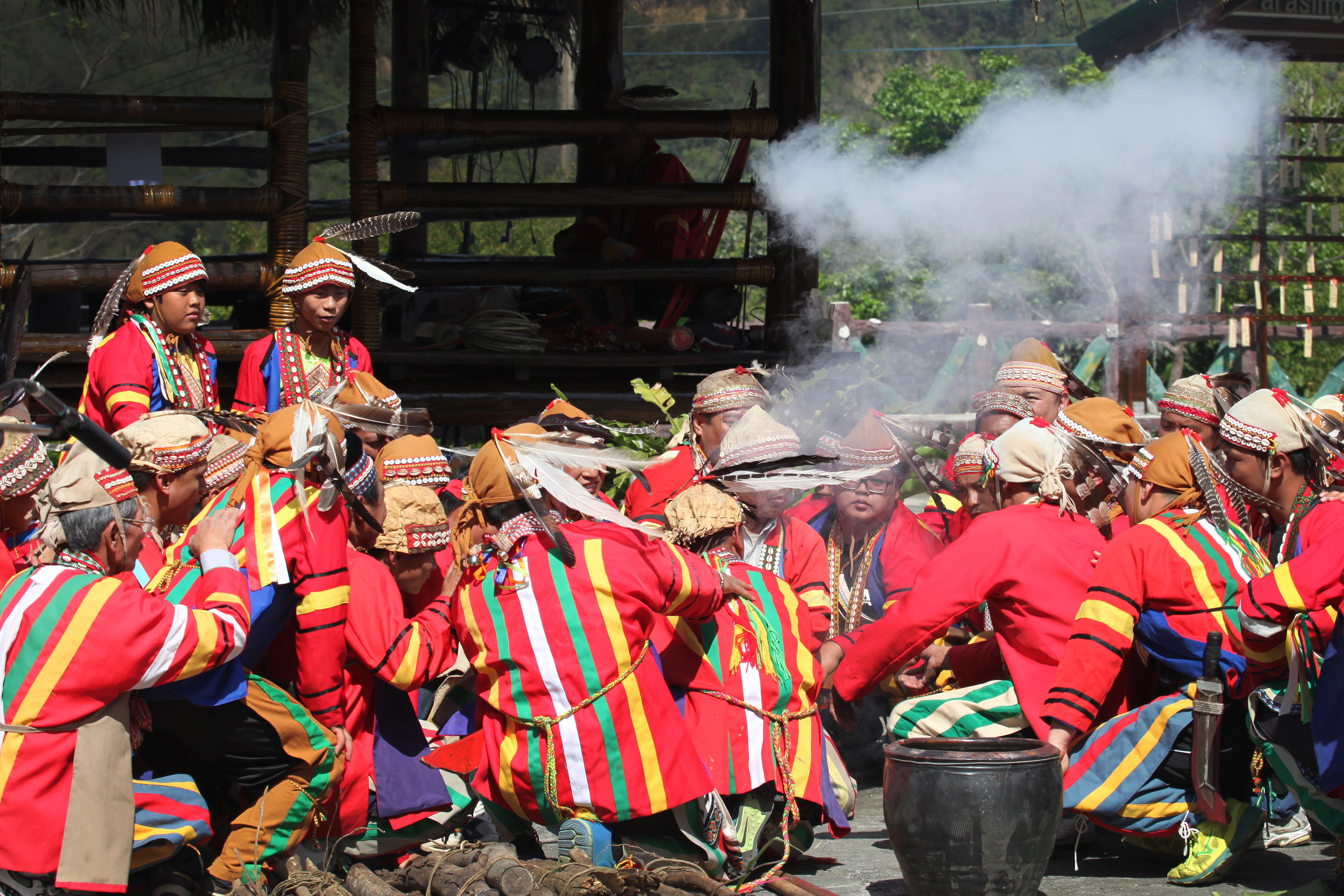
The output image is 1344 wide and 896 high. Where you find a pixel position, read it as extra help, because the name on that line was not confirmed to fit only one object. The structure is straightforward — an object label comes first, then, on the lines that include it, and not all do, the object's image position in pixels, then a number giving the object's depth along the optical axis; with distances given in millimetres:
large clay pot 6859
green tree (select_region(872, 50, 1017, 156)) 67937
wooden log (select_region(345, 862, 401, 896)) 7504
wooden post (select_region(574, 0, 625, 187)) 17109
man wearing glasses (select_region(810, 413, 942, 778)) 10125
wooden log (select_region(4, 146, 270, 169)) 15172
